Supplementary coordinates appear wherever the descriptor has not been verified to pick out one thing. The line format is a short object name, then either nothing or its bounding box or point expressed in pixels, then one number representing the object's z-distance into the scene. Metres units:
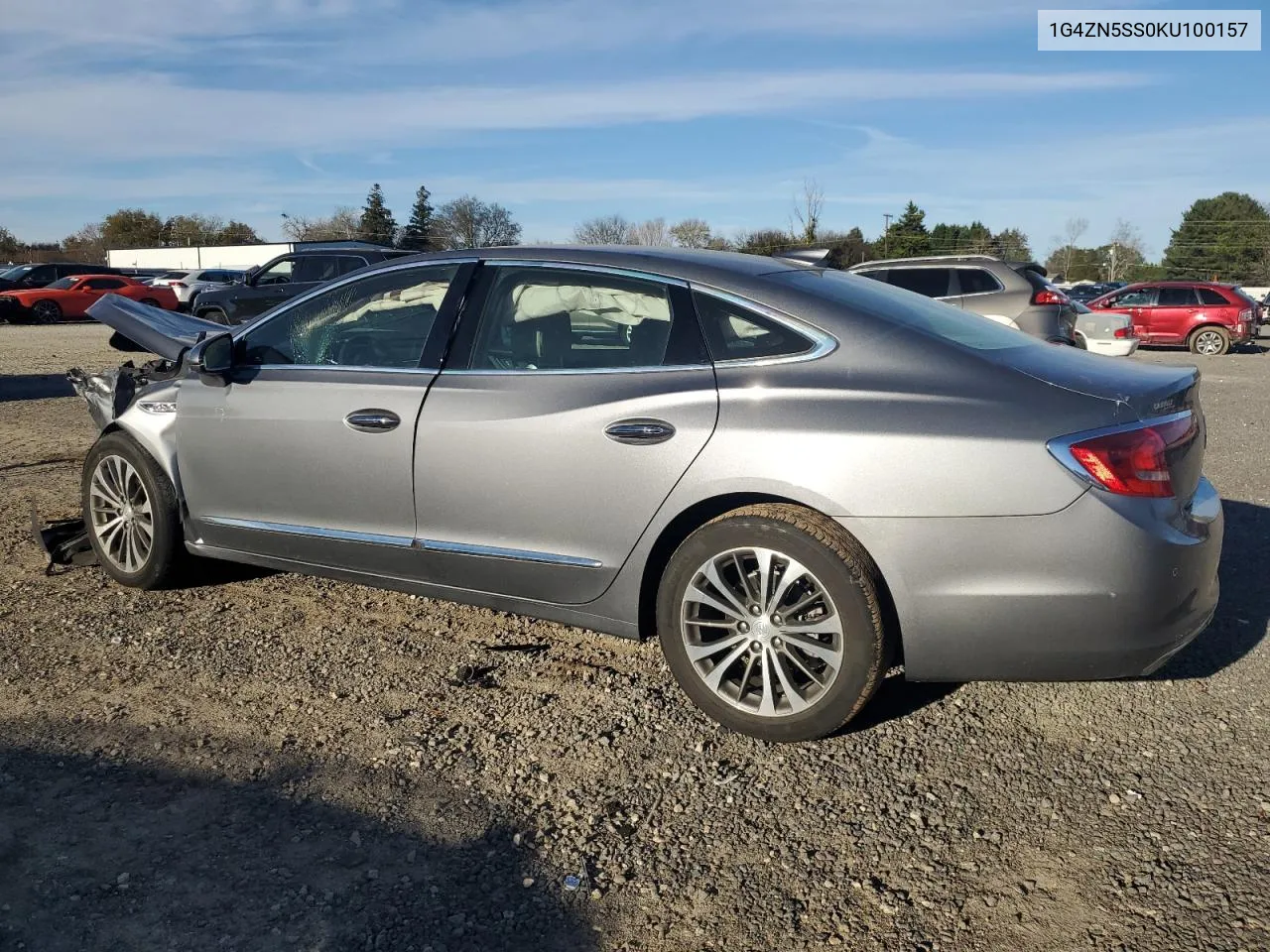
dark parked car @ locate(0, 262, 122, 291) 31.47
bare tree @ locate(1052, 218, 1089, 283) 87.09
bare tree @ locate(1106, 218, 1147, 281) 81.86
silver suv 13.77
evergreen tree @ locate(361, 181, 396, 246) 78.69
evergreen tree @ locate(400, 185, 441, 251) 75.75
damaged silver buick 3.13
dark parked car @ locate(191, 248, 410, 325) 18.38
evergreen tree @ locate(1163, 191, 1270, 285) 72.50
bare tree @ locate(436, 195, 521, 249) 66.44
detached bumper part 5.27
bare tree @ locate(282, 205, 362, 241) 78.06
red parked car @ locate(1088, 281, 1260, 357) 23.38
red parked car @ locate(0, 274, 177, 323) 30.34
